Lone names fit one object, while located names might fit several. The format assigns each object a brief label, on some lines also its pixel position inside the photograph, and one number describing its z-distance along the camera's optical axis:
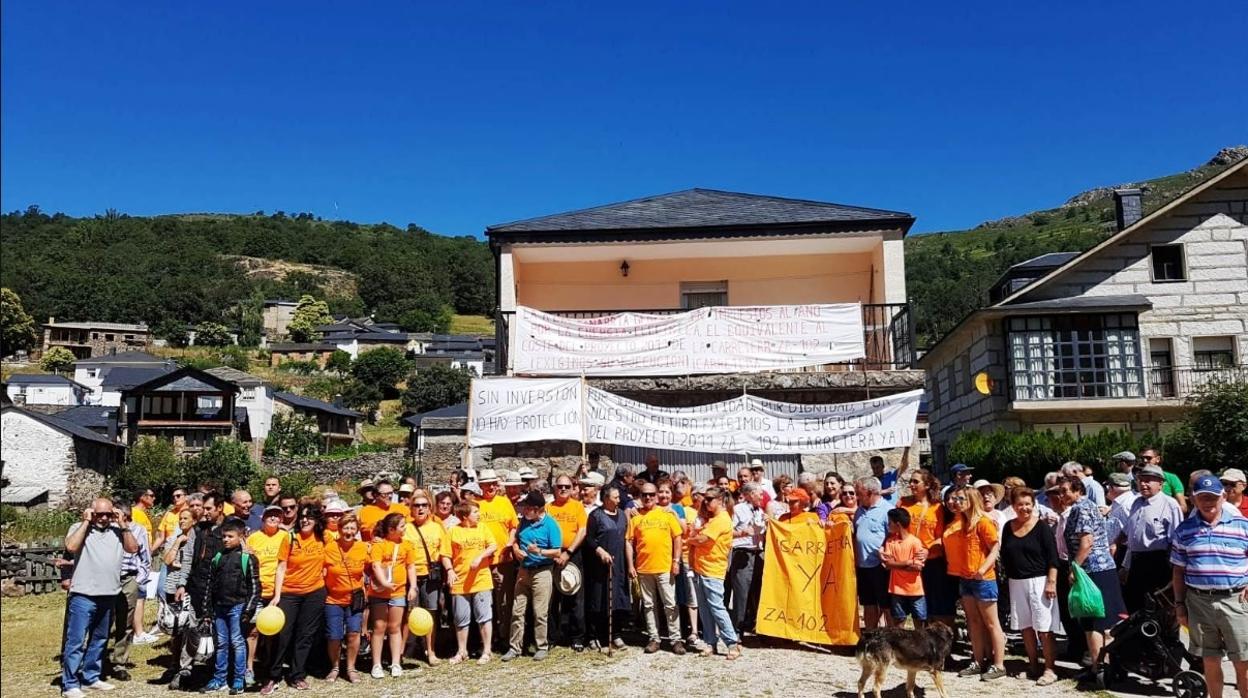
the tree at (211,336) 93.88
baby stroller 7.04
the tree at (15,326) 84.81
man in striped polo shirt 6.13
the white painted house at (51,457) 39.22
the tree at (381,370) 77.62
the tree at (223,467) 41.09
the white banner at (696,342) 13.28
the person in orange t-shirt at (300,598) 7.84
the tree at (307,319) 103.00
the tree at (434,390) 71.56
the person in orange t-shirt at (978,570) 7.55
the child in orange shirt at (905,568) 7.83
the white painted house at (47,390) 59.66
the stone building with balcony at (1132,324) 24.56
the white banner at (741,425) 12.35
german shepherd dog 6.70
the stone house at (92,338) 90.06
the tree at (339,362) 84.25
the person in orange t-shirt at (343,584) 7.99
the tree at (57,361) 78.38
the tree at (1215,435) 17.73
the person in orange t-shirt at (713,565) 8.45
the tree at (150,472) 39.47
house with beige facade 12.98
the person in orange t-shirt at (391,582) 8.05
